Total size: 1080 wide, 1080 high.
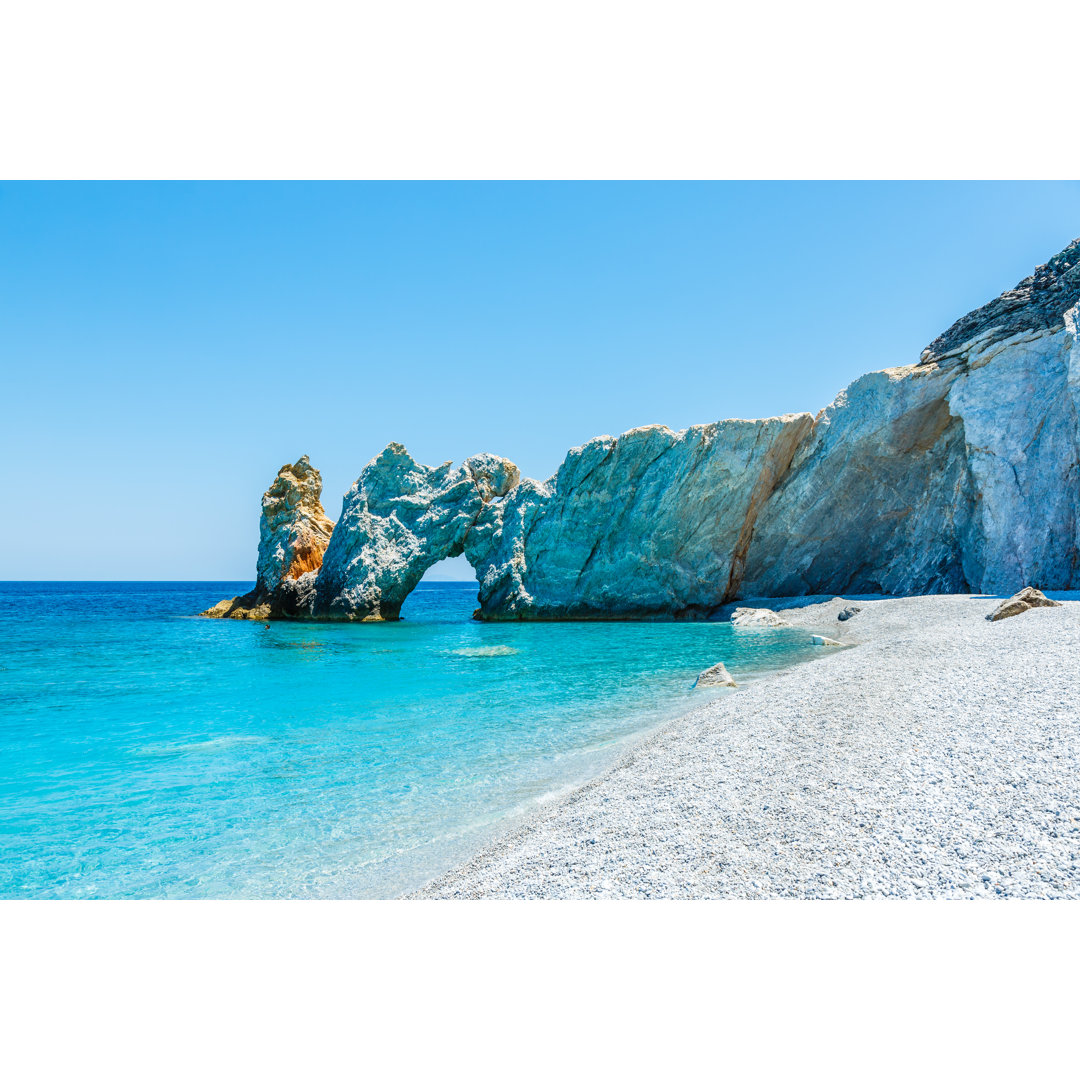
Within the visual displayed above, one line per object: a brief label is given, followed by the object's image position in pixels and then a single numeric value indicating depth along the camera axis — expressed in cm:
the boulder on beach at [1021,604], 1488
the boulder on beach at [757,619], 2669
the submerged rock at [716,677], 1284
